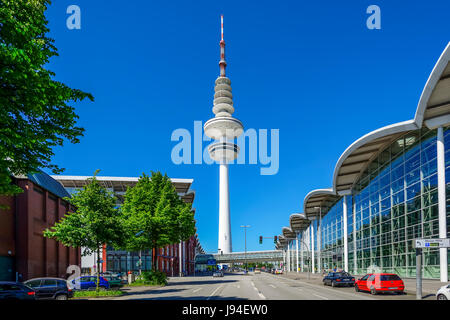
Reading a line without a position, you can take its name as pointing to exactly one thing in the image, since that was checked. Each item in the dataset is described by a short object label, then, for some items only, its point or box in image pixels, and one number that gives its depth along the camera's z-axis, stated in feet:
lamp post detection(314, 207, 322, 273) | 252.75
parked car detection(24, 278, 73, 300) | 72.28
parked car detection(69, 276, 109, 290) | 101.91
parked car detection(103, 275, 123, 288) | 114.95
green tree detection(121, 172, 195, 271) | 128.06
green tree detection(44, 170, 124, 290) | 83.10
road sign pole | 65.00
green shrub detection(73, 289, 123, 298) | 82.74
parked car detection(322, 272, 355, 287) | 114.03
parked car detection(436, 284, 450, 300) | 54.49
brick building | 100.68
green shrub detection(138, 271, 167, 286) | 128.88
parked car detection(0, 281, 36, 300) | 56.80
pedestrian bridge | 431.84
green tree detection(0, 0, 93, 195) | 41.96
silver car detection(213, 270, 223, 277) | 223.30
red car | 78.54
